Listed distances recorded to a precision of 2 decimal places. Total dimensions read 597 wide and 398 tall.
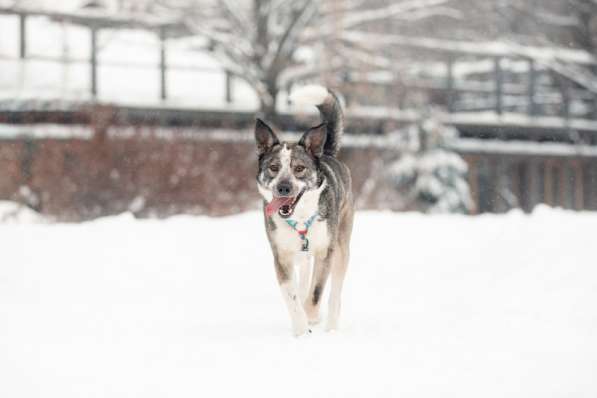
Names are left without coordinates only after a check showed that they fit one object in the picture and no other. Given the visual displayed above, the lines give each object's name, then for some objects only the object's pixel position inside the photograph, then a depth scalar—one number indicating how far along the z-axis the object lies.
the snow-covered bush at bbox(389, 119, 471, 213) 20.66
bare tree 20.61
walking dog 6.50
